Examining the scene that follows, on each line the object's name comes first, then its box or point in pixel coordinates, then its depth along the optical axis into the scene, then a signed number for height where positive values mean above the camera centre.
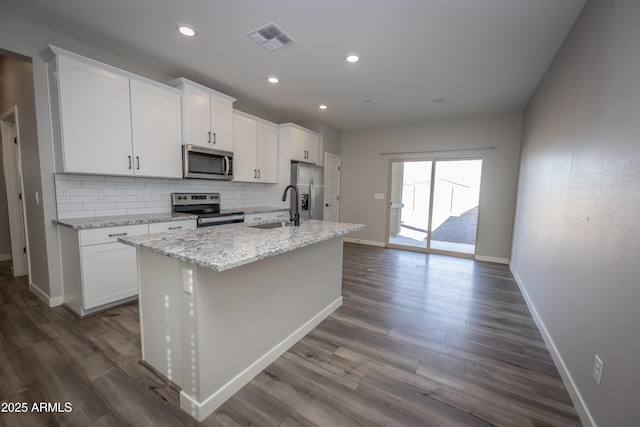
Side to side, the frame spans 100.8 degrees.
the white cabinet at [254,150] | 4.04 +0.63
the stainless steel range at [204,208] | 3.36 -0.30
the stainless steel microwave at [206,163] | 3.28 +0.32
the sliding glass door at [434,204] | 5.22 -0.26
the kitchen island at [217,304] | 1.39 -0.72
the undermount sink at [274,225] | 2.32 -0.34
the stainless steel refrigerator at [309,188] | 4.95 +0.02
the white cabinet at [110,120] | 2.39 +0.65
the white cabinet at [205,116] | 3.24 +0.92
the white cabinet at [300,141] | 4.76 +0.89
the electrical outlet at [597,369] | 1.36 -0.91
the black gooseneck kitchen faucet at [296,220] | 2.34 -0.28
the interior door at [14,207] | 3.40 -0.32
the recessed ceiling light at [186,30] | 2.36 +1.42
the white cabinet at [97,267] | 2.42 -0.80
